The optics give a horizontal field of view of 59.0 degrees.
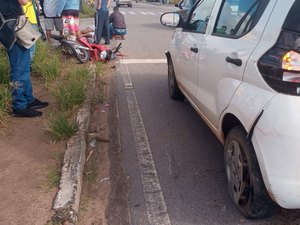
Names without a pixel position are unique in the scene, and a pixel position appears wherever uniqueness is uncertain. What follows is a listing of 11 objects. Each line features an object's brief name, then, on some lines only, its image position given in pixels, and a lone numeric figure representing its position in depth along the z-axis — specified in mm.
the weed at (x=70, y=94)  3508
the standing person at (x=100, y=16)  7345
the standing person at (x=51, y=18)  6302
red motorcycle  5907
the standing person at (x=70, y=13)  6204
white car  1600
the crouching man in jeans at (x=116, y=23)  8422
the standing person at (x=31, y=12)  4871
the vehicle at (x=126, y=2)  29988
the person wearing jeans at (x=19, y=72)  3040
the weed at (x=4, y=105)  3164
